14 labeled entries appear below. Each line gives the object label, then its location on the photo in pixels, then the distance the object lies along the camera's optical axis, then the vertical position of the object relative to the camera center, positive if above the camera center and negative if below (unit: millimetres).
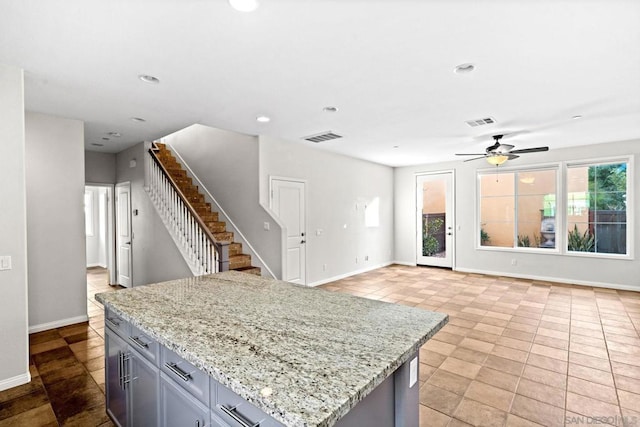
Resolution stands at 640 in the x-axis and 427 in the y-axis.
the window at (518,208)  6535 -9
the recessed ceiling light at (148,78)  2869 +1232
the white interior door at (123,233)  6082 -437
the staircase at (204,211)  5076 -4
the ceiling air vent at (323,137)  5035 +1205
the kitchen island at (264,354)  1015 -567
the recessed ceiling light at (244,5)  1863 +1237
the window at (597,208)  5867 -13
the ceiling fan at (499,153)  5016 +903
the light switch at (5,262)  2670 -426
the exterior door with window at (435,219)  7793 -269
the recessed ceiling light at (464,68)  2697 +1226
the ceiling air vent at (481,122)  4270 +1206
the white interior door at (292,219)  5352 -170
